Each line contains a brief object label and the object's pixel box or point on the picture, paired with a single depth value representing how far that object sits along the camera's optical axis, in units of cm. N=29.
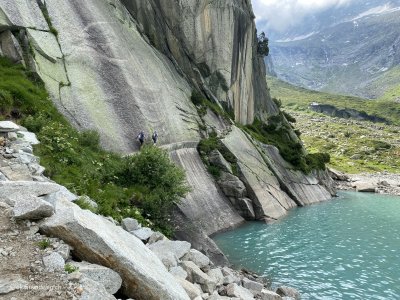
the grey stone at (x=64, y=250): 1023
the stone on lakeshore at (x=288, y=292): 2325
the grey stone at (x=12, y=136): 2130
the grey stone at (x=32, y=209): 1096
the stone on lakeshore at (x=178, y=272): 1673
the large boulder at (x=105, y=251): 1085
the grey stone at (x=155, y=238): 2033
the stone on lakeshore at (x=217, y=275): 2045
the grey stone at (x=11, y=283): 848
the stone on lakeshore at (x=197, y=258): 2142
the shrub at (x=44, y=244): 1031
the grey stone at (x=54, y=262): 958
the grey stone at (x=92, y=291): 885
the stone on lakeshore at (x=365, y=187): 9869
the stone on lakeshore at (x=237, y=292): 1884
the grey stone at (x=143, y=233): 2009
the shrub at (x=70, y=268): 963
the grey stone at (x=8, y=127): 2122
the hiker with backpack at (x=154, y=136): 3891
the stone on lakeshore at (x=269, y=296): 2120
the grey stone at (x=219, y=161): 4853
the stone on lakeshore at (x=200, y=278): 1824
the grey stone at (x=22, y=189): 1264
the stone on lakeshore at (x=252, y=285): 2217
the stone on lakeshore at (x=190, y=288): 1519
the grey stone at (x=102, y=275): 1012
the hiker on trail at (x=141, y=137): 3656
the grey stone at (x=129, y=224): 2041
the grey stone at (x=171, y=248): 1875
